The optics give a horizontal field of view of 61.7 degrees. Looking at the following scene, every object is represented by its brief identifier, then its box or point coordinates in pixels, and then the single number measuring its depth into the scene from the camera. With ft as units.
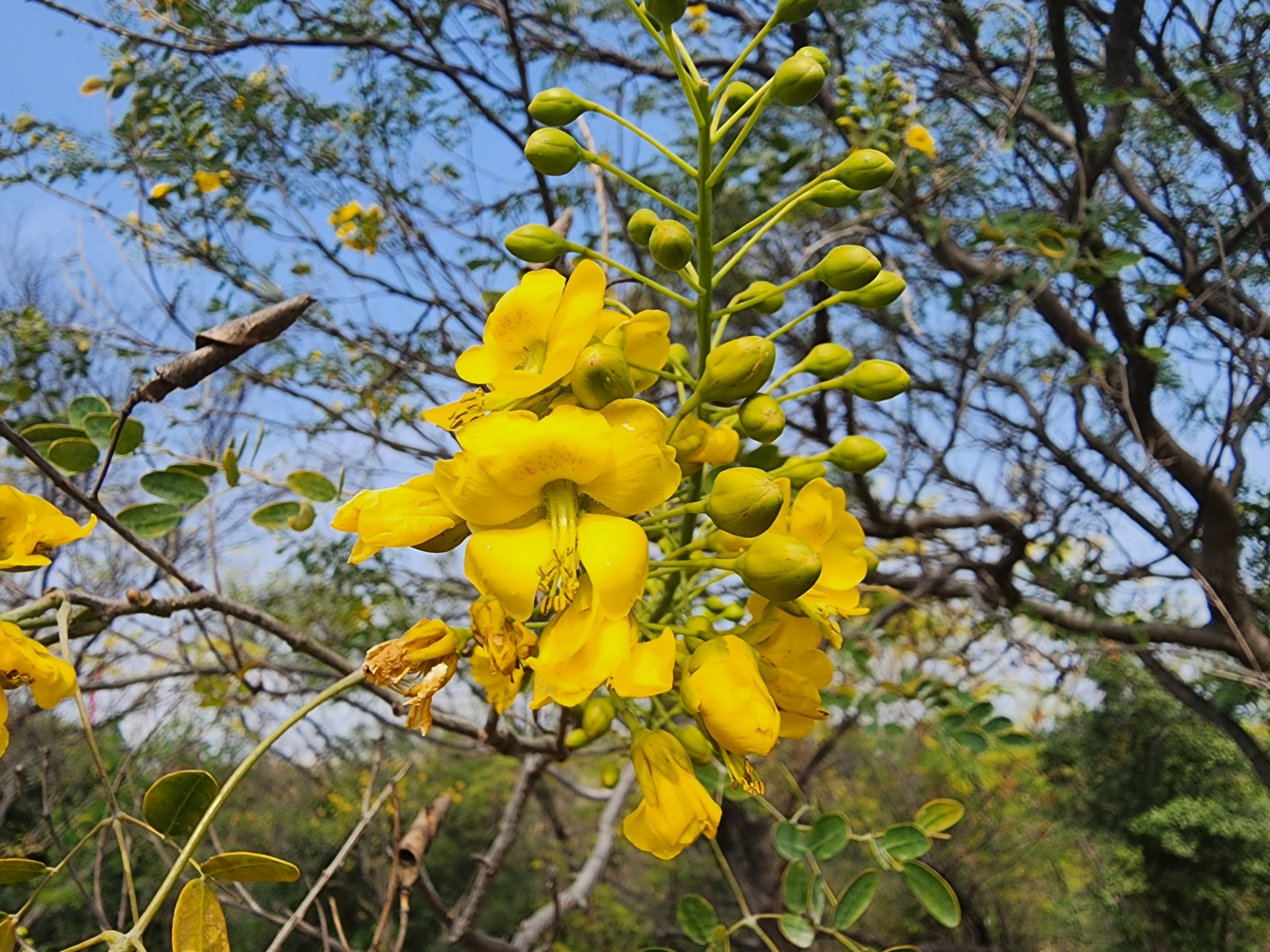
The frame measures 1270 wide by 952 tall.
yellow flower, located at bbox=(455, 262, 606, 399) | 0.45
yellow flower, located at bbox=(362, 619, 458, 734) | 0.46
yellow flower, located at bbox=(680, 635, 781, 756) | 0.43
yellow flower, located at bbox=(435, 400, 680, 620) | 0.42
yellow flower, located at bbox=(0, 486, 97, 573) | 0.49
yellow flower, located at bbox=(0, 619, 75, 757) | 0.44
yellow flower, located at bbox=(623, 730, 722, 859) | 0.47
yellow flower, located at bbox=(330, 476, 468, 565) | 0.44
